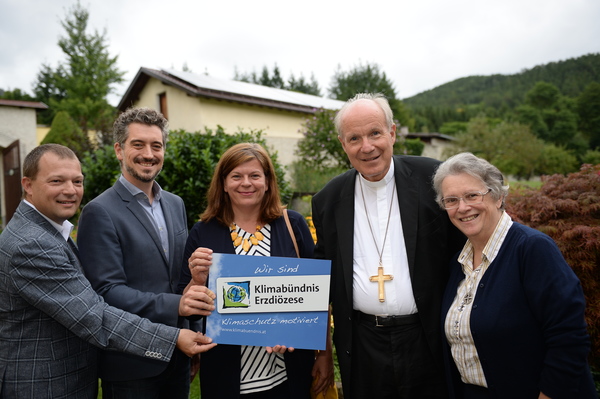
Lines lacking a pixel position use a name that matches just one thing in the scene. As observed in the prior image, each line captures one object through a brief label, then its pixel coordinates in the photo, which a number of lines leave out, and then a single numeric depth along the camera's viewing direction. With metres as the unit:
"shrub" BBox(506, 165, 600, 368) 3.42
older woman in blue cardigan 1.95
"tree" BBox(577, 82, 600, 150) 58.47
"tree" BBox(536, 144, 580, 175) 32.81
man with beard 2.38
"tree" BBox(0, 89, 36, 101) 34.69
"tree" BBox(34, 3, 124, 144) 29.88
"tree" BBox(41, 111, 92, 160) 13.46
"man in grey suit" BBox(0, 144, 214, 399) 2.04
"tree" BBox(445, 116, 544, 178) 30.72
